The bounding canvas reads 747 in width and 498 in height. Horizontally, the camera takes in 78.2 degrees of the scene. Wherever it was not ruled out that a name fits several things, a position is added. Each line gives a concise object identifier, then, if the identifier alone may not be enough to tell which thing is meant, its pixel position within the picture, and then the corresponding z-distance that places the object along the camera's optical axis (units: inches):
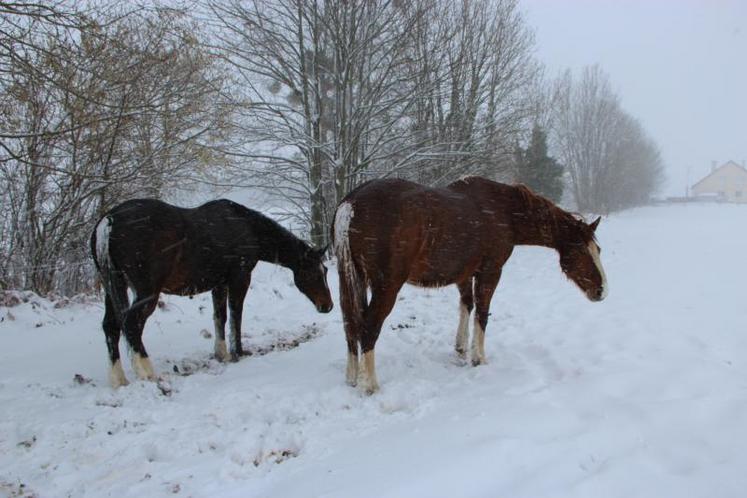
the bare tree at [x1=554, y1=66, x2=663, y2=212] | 1513.3
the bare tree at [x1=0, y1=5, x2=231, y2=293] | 277.9
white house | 2869.1
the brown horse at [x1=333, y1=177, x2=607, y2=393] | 155.5
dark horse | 160.2
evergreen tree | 799.7
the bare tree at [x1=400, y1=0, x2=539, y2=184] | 508.4
